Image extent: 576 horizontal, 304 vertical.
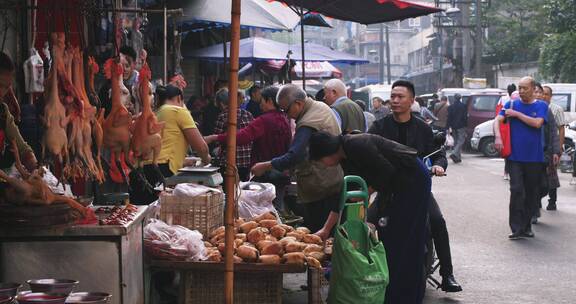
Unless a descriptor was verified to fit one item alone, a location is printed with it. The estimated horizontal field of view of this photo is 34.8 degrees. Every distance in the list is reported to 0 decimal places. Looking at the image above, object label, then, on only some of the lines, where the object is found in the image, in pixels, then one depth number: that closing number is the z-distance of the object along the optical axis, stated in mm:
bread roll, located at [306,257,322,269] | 6805
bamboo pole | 4820
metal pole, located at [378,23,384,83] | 68912
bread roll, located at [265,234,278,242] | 7419
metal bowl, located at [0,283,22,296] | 4695
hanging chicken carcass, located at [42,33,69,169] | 5203
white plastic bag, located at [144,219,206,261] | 6918
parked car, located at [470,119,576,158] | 28734
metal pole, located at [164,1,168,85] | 9128
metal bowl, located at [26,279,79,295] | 4930
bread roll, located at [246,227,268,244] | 7430
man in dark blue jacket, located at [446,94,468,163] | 27859
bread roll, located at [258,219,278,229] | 7996
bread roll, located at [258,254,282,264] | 6887
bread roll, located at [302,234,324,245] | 7359
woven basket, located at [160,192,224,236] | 7988
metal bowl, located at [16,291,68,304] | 4664
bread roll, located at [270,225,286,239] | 7746
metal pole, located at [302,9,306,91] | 13047
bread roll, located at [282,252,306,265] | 6820
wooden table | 6797
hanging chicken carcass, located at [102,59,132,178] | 5824
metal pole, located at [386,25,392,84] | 64375
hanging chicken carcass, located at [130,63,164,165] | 6016
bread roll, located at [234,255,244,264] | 6832
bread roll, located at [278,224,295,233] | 7977
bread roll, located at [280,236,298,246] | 7221
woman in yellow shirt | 8391
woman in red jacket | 9711
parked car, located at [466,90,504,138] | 30828
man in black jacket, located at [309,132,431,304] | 6648
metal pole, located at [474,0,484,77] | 42938
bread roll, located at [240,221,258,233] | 7854
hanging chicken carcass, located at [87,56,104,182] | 5660
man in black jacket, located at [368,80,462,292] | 7672
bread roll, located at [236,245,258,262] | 6883
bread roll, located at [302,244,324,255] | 7035
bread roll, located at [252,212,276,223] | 8242
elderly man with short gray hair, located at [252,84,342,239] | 7906
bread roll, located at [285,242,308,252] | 7051
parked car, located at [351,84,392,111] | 40406
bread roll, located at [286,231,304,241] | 7461
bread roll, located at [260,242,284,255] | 7051
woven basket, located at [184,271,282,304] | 6918
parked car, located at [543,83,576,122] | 28219
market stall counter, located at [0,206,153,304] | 5629
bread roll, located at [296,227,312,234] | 7722
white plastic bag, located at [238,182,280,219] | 8812
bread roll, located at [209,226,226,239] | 7827
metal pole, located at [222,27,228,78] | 14929
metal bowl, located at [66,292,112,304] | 4995
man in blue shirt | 11445
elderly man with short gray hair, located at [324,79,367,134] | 11039
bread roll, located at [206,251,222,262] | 6961
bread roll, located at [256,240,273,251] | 7133
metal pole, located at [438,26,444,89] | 53500
